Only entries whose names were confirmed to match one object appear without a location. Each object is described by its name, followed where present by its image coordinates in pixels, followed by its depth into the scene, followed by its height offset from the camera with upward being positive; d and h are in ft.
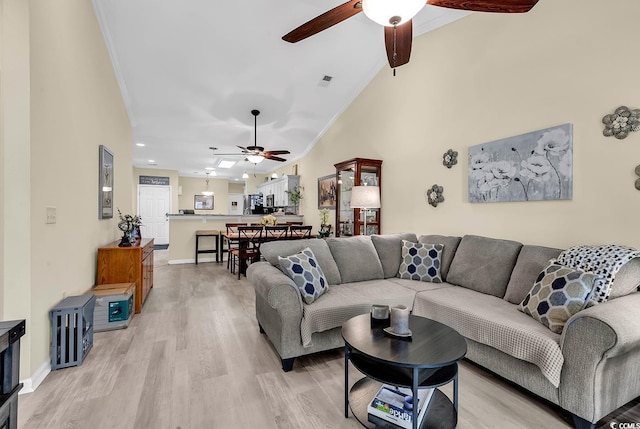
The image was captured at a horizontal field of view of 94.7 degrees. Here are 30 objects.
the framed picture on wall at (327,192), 19.42 +1.59
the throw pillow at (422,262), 10.09 -1.66
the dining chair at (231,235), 17.39 -1.22
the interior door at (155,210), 31.86 +0.53
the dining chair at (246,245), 16.98 -1.80
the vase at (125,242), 11.40 -1.06
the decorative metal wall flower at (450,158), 11.27 +2.20
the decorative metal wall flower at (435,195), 11.87 +0.83
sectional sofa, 5.08 -2.28
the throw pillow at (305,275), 7.67 -1.62
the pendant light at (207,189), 37.27 +3.26
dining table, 17.10 -1.26
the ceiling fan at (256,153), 17.23 +3.77
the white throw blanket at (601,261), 6.09 -1.03
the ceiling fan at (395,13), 4.95 +4.02
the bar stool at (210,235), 21.35 -1.65
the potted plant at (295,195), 24.95 +1.68
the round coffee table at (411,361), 4.61 -2.26
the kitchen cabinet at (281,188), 25.94 +2.55
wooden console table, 10.61 -1.90
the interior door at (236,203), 40.50 +1.62
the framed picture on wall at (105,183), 10.93 +1.22
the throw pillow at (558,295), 5.91 -1.69
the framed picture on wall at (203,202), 36.81 +1.60
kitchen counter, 21.12 -1.33
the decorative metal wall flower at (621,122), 6.88 +2.23
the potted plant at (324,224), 16.86 -0.62
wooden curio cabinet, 15.10 +1.70
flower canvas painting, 8.19 +1.48
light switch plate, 7.11 +0.02
